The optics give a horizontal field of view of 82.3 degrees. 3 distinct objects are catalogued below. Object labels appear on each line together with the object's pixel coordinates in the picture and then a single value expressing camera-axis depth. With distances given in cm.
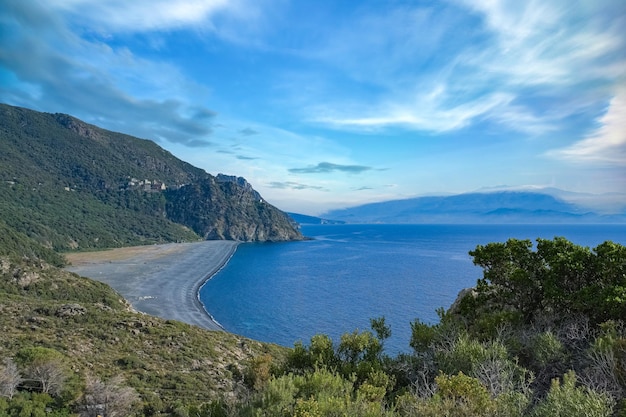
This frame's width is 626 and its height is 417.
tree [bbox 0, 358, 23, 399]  2280
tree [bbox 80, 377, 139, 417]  2286
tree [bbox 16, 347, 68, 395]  2505
